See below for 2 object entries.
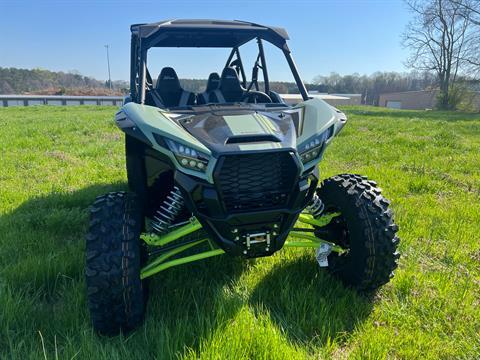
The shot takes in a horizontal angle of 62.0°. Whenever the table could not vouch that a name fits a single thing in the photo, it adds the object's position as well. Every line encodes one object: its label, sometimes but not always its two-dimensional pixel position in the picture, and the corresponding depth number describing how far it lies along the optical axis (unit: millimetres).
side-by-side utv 2236
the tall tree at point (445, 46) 30188
